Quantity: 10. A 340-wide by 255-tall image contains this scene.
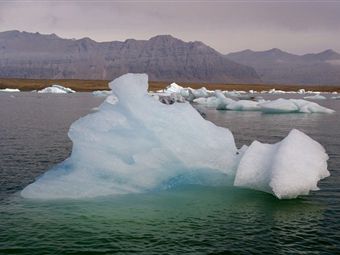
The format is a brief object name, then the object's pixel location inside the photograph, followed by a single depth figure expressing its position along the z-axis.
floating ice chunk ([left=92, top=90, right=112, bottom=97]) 86.44
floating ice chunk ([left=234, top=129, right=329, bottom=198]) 12.09
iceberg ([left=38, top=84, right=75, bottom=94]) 102.62
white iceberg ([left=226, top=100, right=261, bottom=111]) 50.75
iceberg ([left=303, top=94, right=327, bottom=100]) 90.12
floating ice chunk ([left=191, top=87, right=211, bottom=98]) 79.81
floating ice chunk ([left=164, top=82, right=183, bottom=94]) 91.59
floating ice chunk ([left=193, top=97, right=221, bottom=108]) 58.44
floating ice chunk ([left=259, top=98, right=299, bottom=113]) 47.06
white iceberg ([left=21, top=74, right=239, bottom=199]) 12.62
